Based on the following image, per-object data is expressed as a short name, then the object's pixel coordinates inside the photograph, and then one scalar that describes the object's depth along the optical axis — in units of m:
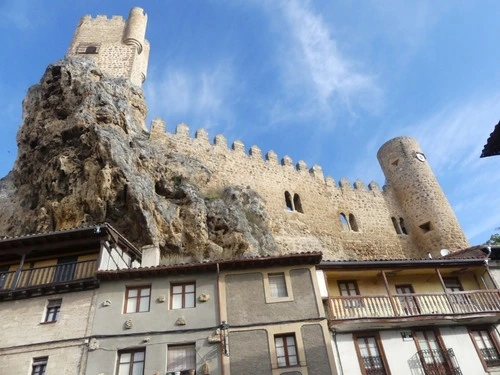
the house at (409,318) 13.63
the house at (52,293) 13.01
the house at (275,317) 12.77
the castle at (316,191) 31.04
